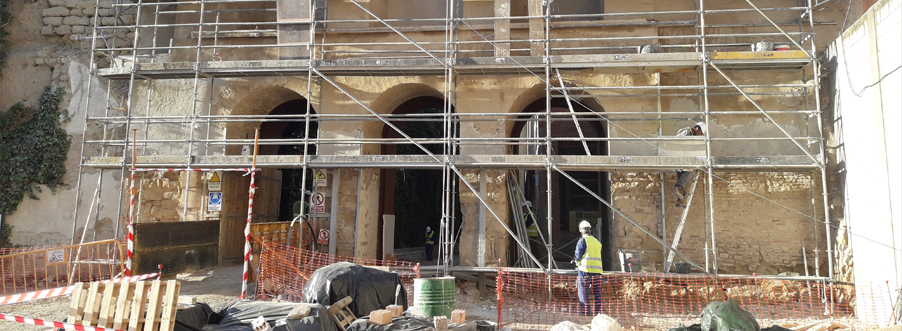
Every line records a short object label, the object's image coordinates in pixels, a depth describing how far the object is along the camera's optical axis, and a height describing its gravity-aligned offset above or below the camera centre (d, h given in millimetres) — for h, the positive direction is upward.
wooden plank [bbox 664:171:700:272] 9039 -134
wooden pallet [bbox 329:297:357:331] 5785 -1007
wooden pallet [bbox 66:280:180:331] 4758 -774
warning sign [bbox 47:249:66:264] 9461 -667
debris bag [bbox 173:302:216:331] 5312 -975
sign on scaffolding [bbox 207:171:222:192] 10781 +793
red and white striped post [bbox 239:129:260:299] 8023 -336
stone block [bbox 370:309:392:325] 5496 -961
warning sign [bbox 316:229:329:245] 10367 -278
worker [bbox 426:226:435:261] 14653 -469
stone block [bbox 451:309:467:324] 5930 -1020
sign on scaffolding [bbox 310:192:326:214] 10445 +383
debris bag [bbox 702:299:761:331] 5469 -939
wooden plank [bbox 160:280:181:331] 4738 -764
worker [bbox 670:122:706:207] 9148 +905
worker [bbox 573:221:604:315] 7980 -586
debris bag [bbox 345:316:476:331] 5461 -1049
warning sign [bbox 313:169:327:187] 10469 +875
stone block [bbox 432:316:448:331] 5602 -1036
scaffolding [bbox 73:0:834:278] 9023 +2873
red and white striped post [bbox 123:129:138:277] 8375 -340
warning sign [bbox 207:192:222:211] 10789 +401
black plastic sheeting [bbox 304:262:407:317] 6312 -774
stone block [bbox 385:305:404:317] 5847 -943
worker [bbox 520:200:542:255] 13177 -164
